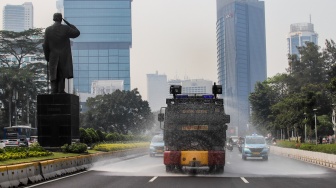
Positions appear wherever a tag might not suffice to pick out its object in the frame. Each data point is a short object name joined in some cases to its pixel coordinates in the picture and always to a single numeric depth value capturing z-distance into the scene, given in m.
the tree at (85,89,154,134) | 108.31
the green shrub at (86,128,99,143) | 44.59
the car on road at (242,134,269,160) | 36.25
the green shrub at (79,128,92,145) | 40.50
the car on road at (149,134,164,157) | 41.48
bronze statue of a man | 31.10
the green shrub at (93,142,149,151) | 37.49
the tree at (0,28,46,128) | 80.69
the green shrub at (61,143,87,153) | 28.57
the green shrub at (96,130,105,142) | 51.17
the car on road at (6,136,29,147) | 63.62
